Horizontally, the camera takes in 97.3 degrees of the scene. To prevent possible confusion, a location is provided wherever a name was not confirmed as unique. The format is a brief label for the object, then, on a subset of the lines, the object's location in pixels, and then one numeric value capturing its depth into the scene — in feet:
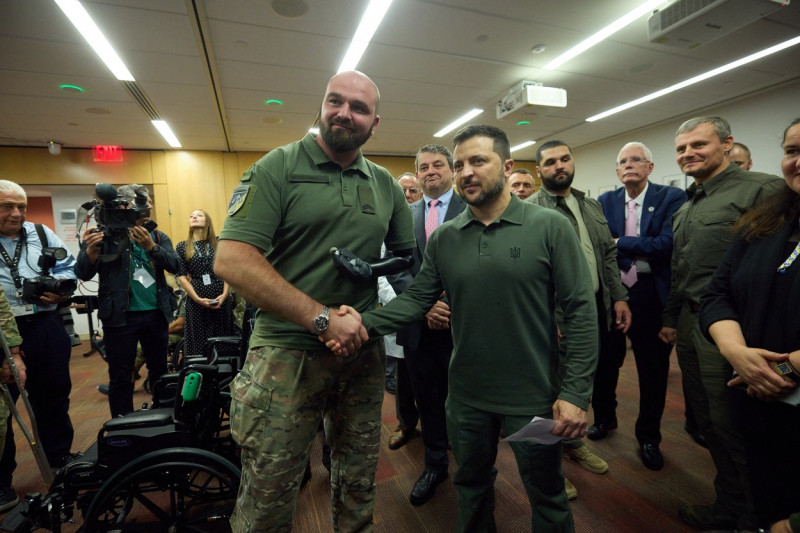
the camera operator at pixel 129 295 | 7.38
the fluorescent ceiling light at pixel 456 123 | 17.99
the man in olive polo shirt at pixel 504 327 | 3.76
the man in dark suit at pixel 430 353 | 6.10
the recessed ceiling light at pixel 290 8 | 9.08
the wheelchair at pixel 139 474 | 4.62
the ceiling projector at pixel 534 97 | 14.29
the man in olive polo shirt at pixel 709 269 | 4.91
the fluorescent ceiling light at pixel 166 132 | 17.26
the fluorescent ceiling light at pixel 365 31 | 9.55
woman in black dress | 10.27
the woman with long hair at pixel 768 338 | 3.41
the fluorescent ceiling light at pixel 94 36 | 8.95
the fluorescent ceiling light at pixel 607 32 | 10.03
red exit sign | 20.48
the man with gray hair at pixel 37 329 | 6.54
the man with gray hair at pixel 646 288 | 6.93
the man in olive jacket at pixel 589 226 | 6.58
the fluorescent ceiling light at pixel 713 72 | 12.73
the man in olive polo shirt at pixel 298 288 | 3.33
